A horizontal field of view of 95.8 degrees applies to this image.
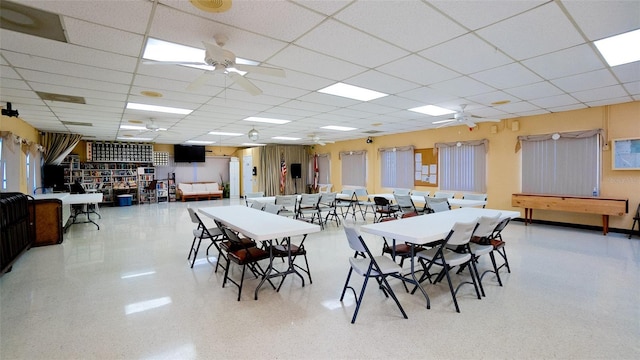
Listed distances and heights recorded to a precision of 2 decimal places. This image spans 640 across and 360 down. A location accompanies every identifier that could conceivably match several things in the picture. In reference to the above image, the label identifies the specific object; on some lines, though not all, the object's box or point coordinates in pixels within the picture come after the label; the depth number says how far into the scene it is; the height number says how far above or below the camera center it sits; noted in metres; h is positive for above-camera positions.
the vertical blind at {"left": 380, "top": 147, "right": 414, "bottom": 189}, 9.27 +0.22
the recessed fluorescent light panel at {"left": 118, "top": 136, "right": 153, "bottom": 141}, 10.18 +1.36
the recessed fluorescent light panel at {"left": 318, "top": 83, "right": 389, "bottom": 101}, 4.30 +1.31
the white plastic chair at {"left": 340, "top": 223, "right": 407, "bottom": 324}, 2.54 -0.85
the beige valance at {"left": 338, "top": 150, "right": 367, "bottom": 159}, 10.77 +0.86
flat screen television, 12.37 +1.00
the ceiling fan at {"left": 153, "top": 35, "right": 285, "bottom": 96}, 2.46 +1.02
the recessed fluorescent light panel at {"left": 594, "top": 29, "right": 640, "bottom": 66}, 2.79 +1.30
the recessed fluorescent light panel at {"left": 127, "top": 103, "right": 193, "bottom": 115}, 5.21 +1.29
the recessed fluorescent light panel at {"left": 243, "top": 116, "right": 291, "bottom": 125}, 6.59 +1.32
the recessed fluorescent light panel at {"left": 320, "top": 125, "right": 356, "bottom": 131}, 8.09 +1.35
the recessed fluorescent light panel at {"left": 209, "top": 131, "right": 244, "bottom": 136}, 8.80 +1.34
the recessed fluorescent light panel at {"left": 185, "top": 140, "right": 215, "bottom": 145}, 11.30 +1.38
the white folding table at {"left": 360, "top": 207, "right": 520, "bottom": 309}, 2.64 -0.55
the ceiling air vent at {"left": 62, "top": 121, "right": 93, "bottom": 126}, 6.83 +1.31
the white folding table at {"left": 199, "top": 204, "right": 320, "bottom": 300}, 2.87 -0.55
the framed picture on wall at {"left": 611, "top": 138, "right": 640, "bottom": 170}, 5.32 +0.35
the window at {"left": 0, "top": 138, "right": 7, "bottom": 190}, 5.26 +0.11
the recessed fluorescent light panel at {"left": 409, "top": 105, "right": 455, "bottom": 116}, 5.65 +1.31
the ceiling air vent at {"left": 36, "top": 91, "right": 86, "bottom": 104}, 4.41 +1.27
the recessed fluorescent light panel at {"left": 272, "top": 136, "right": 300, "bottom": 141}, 10.21 +1.36
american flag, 12.94 +0.10
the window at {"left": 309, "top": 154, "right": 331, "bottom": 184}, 12.56 +0.26
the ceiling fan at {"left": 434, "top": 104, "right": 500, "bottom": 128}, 5.70 +1.17
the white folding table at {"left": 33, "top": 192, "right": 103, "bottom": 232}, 6.02 -0.51
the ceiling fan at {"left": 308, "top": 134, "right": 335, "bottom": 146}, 9.49 +1.21
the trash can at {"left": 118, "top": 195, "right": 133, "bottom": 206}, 10.76 -0.87
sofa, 12.30 -0.64
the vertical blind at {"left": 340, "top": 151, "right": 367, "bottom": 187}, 10.83 +0.26
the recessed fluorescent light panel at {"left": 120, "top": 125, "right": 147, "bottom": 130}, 7.49 +1.32
